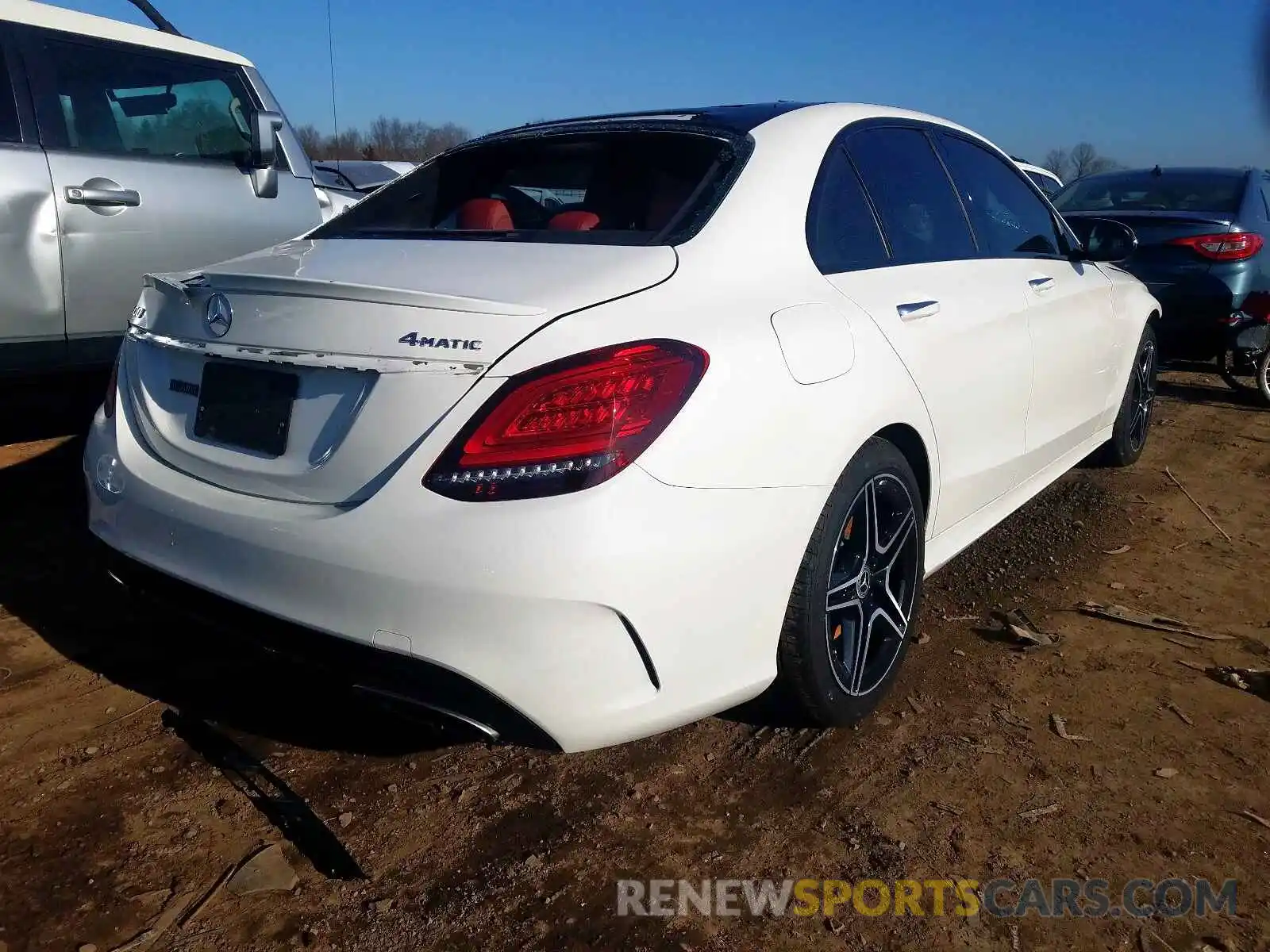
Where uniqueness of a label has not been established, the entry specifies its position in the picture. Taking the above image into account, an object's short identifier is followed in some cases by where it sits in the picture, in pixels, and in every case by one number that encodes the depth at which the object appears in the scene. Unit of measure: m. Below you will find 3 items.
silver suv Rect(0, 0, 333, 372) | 3.88
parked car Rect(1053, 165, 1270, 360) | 6.74
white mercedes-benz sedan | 1.79
